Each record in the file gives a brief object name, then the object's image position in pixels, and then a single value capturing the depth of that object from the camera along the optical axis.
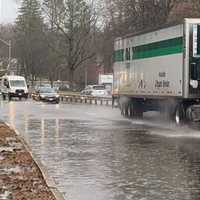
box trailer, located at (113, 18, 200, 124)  24.20
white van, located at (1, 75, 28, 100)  67.69
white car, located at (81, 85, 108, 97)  70.25
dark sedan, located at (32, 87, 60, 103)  60.06
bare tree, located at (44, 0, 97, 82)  83.12
